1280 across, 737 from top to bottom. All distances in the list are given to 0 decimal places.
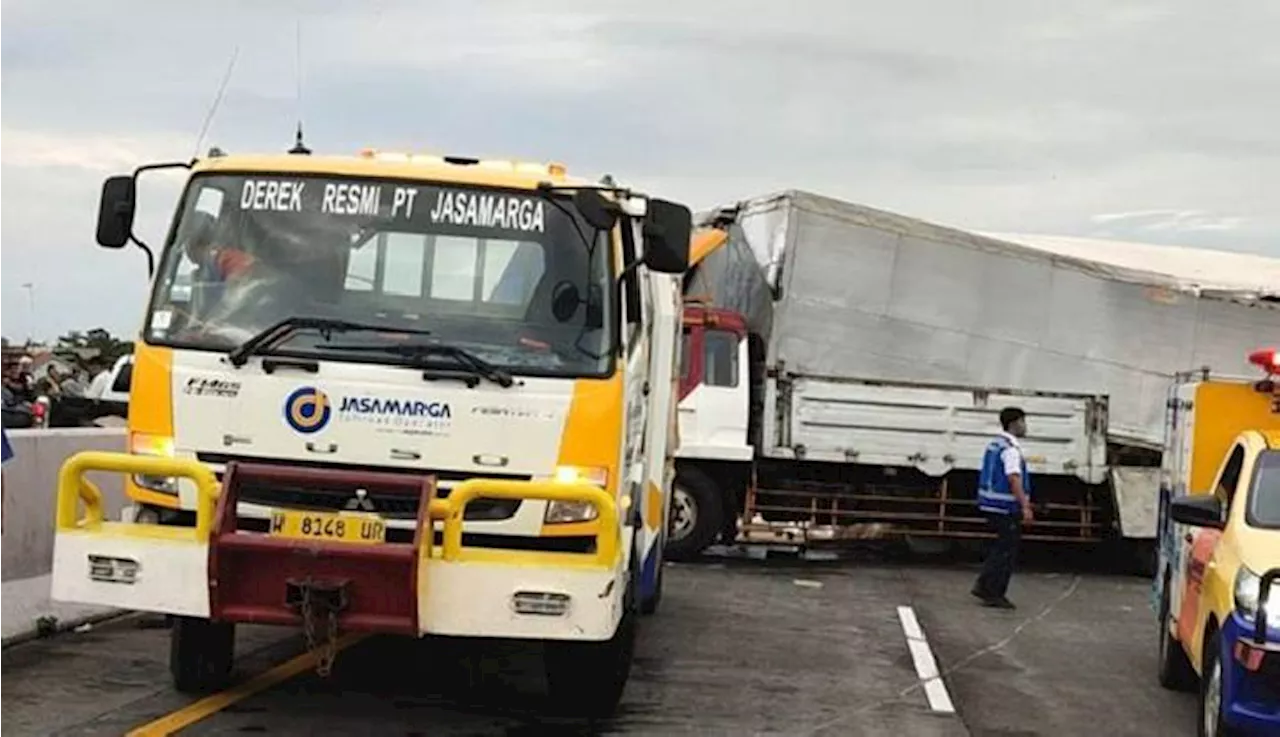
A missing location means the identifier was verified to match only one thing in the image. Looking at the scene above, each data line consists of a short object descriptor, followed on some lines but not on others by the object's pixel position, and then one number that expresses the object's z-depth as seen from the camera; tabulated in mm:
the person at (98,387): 20922
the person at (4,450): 9758
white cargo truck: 17281
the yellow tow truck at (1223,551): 7449
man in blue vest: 14453
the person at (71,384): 22781
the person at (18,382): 22406
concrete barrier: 11578
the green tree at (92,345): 36078
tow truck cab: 7180
